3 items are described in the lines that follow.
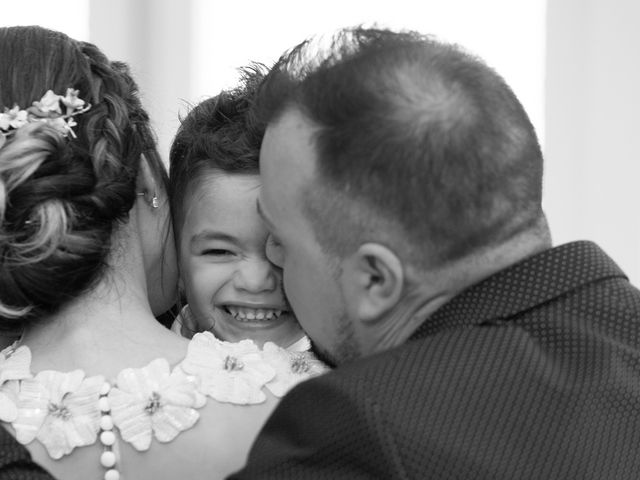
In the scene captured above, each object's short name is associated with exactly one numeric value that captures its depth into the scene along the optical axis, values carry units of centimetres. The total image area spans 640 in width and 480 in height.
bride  128
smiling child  151
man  113
